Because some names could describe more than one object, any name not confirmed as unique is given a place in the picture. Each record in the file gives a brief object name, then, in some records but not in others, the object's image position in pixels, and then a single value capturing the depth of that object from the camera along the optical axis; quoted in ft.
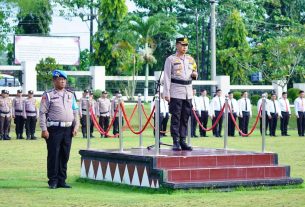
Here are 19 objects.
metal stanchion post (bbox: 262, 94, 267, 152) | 57.62
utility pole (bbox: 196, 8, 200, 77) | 217.99
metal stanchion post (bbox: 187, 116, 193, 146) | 59.23
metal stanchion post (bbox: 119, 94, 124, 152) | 55.26
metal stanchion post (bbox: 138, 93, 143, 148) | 58.23
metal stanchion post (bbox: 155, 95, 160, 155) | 50.29
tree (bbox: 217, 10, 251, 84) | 200.95
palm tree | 191.52
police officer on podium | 53.78
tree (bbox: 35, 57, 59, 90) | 165.07
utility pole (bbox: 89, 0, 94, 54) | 231.20
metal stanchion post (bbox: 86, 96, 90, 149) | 58.78
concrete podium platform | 49.39
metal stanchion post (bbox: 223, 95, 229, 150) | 58.80
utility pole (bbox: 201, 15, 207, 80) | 211.41
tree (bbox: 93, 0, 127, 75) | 198.08
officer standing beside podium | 51.55
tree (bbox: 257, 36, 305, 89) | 185.88
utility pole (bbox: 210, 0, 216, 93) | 184.85
